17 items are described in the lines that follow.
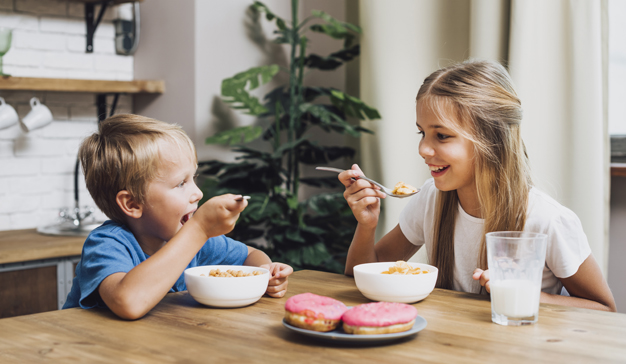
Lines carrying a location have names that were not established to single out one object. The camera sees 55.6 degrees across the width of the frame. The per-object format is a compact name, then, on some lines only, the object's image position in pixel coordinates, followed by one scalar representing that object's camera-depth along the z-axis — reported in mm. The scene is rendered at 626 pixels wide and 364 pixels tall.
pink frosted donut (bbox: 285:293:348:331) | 850
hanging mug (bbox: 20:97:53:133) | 2381
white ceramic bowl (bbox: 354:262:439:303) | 1042
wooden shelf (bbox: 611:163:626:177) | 2043
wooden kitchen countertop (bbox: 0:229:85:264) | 1957
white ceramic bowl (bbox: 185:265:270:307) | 1024
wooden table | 790
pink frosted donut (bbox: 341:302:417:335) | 825
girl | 1242
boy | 1053
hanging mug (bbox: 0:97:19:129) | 2273
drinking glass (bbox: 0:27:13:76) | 2232
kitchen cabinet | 1961
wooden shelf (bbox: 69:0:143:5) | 2602
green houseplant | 2430
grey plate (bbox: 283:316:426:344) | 810
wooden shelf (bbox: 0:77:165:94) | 2299
